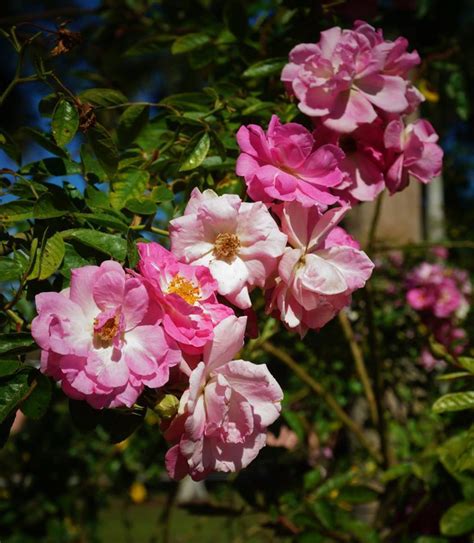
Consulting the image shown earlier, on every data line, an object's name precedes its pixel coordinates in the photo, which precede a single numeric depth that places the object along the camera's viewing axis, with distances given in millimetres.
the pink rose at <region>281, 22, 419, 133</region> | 855
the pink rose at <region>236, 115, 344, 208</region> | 751
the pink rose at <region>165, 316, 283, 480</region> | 636
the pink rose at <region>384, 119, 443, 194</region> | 880
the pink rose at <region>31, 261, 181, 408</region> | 613
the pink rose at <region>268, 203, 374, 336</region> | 704
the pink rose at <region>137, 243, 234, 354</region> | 640
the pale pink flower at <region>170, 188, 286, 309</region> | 700
